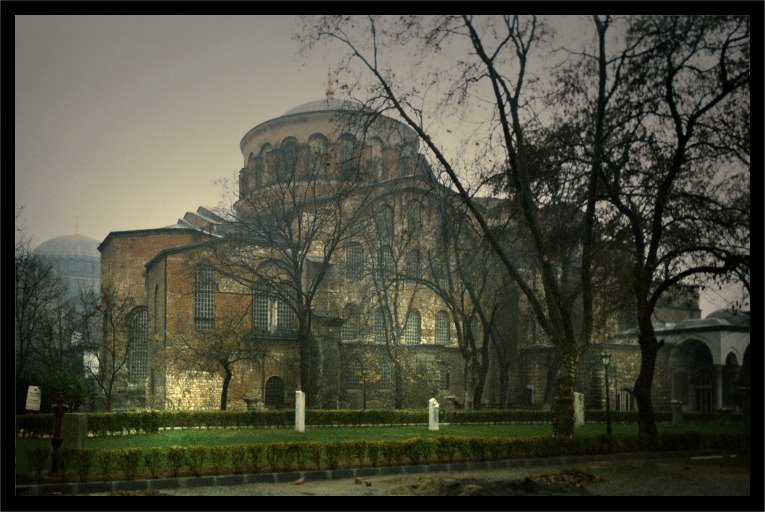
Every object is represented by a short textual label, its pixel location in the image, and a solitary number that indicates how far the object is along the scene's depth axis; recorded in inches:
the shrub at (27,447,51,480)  375.2
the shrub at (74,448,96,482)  374.3
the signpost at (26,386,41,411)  387.9
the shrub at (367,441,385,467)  422.3
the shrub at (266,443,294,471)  400.8
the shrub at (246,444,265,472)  396.8
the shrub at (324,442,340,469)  414.6
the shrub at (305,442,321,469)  411.2
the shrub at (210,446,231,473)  389.4
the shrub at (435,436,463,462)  435.2
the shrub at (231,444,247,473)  393.1
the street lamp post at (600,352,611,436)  593.1
